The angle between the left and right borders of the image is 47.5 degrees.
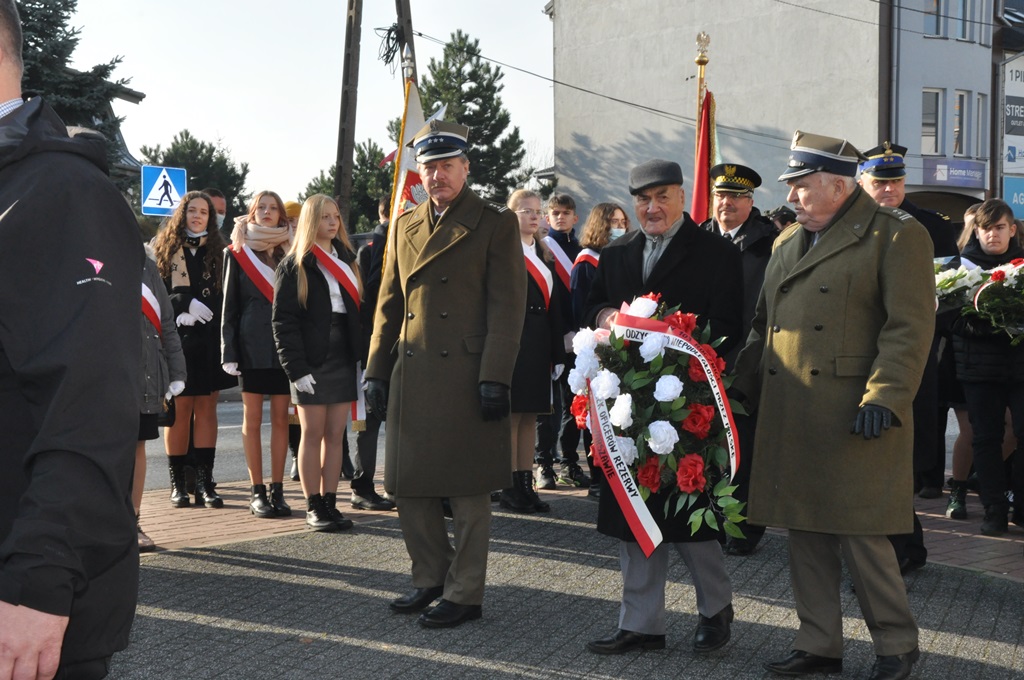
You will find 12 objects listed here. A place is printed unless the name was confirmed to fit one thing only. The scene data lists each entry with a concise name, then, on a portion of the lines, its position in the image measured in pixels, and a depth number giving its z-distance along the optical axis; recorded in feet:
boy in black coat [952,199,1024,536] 24.25
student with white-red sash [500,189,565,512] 26.13
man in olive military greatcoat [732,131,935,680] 14.34
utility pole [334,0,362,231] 59.11
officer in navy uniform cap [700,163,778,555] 22.20
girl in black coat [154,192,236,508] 27.12
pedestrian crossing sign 54.29
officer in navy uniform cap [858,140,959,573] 19.74
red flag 29.75
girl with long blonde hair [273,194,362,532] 24.21
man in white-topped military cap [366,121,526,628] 17.71
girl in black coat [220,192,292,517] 25.86
